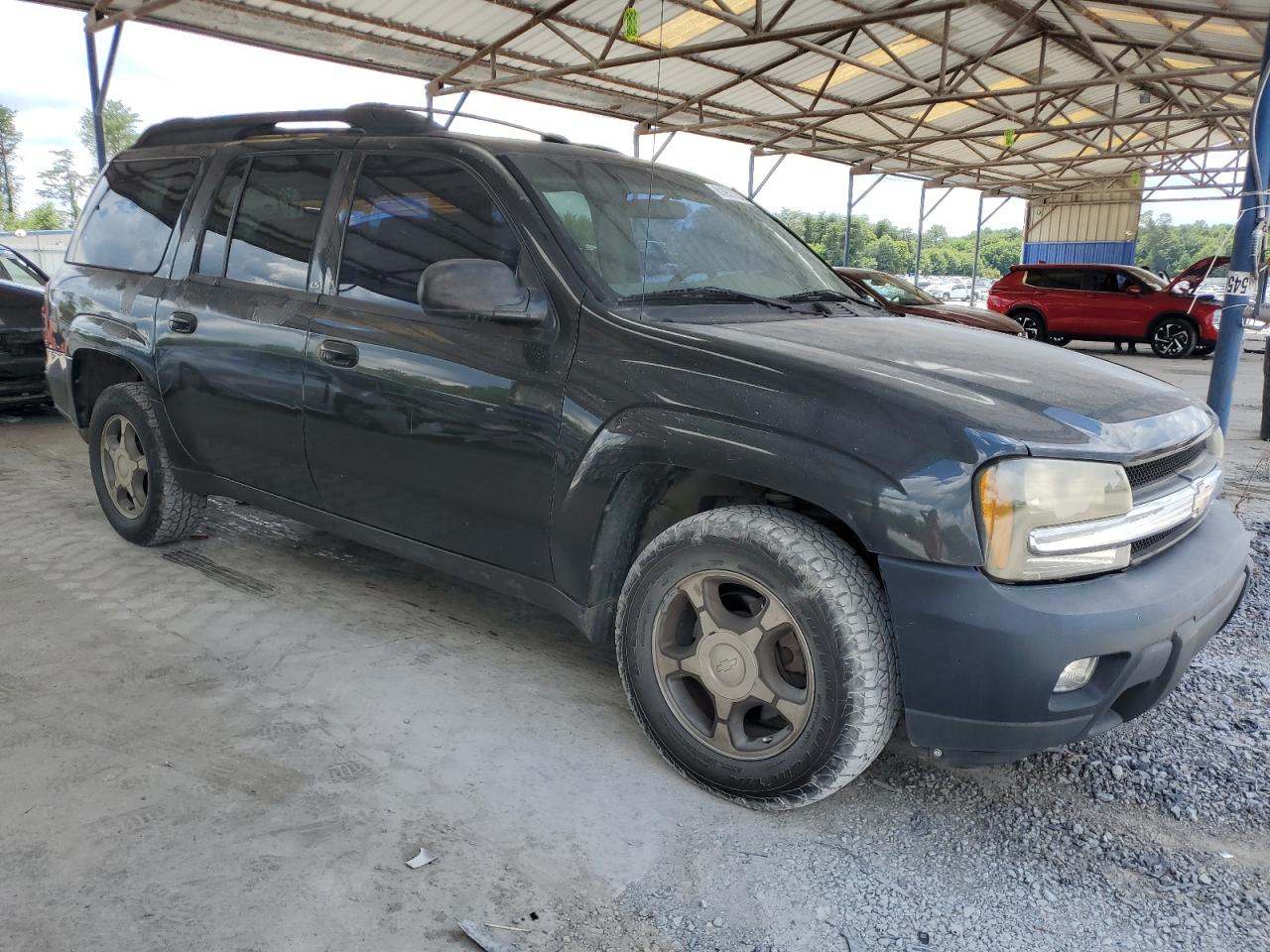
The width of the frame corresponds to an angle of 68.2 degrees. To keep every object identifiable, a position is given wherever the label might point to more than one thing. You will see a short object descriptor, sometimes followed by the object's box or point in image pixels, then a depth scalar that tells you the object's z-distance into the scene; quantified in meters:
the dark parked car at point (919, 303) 11.03
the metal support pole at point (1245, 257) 6.05
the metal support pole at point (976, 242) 30.28
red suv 16.83
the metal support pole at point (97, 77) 10.69
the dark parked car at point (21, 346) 6.98
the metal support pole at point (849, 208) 24.29
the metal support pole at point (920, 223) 28.45
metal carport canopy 11.84
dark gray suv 2.12
